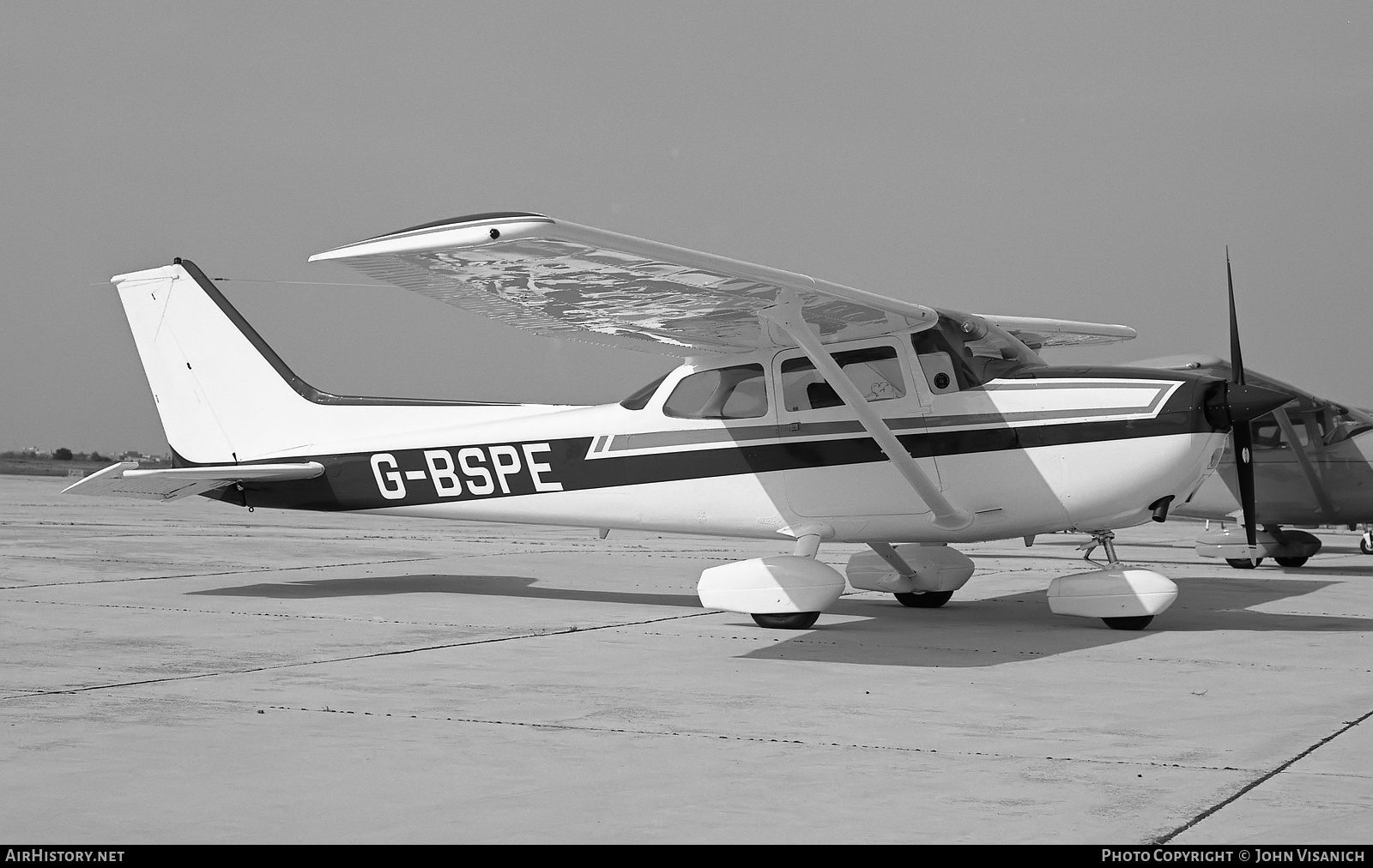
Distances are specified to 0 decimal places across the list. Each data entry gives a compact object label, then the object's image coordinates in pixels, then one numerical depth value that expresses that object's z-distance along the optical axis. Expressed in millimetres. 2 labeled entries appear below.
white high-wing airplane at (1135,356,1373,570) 29766
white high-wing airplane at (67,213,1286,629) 16383
